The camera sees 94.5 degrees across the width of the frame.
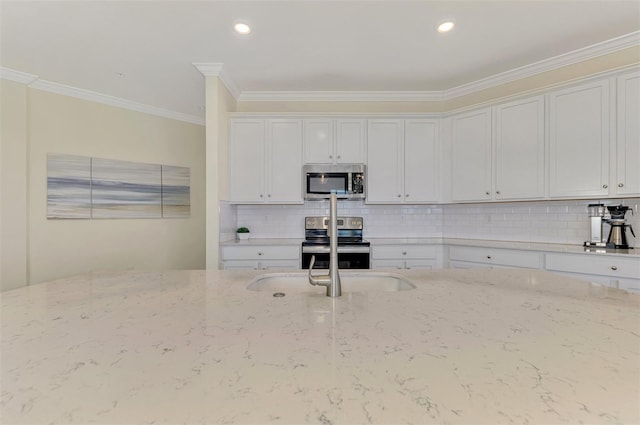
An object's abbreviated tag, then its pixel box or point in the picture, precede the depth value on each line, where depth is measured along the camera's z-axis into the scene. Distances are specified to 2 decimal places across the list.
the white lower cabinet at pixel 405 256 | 3.12
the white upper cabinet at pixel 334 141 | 3.31
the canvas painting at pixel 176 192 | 4.13
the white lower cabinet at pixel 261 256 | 2.98
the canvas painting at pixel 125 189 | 3.59
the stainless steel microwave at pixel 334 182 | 3.27
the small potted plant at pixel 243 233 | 3.34
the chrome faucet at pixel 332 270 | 0.99
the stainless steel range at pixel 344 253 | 3.05
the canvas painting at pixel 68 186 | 3.27
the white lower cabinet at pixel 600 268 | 2.15
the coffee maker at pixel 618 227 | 2.44
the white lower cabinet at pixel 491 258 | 2.61
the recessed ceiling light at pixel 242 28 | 2.28
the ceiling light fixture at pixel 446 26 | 2.26
